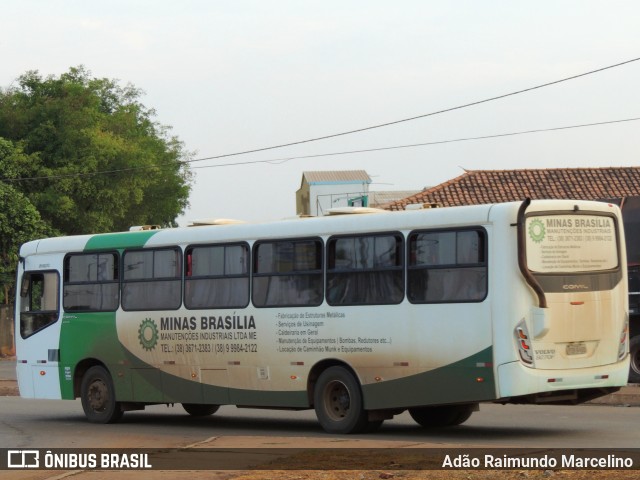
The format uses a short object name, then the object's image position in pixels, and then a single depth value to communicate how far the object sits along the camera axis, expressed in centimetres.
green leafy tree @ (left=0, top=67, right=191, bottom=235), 5372
